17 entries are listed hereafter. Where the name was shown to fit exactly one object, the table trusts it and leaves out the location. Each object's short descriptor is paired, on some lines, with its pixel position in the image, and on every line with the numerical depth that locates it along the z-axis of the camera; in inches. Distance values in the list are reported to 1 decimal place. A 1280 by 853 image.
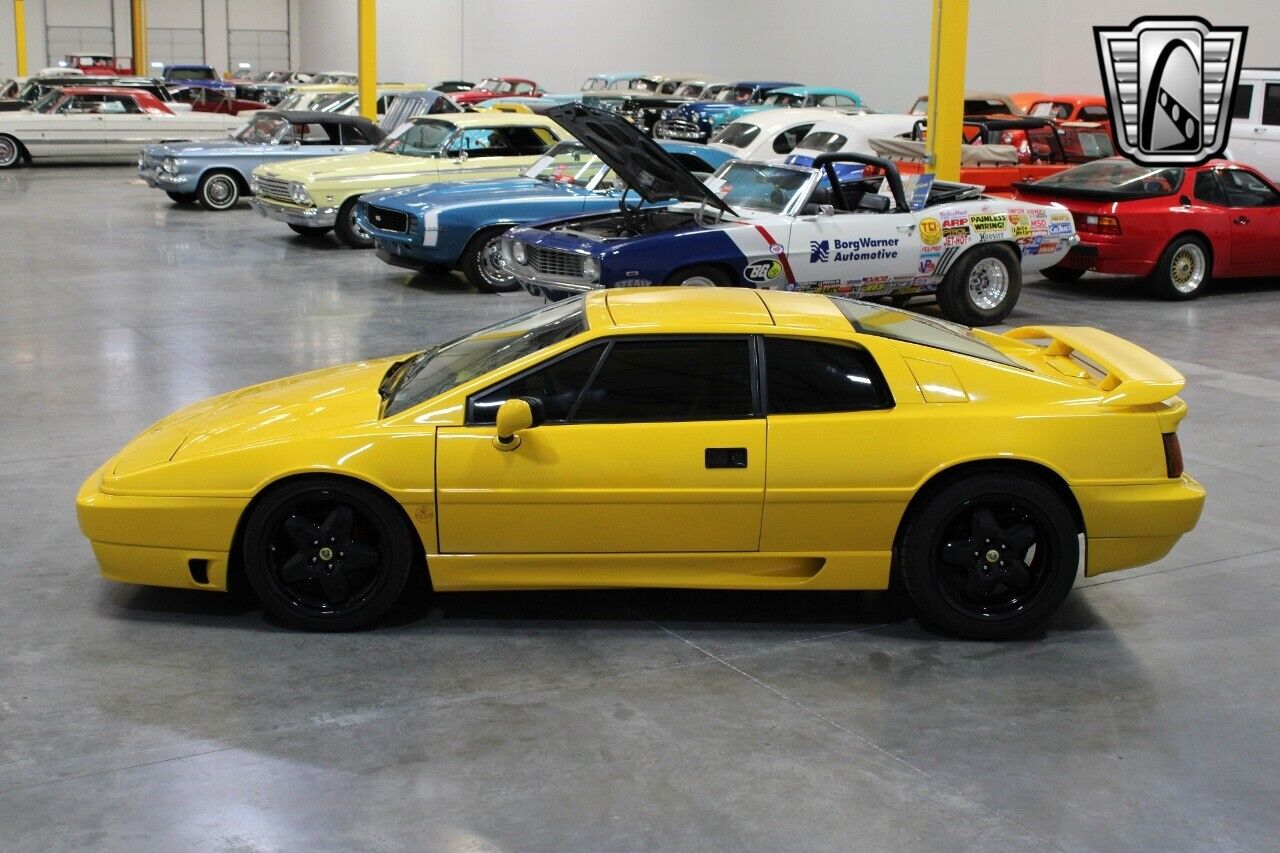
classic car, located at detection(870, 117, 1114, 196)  659.4
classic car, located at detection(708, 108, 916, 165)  751.1
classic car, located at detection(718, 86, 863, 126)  1056.2
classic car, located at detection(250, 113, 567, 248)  625.3
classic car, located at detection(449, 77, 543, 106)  1359.7
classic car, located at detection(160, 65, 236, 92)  1600.6
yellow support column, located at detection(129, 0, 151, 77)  1840.6
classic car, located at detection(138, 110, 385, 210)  744.3
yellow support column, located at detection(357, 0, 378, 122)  896.3
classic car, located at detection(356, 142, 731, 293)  524.7
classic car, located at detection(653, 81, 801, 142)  891.4
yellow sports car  197.8
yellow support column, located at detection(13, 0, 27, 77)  1669.5
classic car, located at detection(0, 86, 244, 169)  995.9
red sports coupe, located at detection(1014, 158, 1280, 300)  523.5
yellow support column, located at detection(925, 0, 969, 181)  549.0
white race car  424.2
